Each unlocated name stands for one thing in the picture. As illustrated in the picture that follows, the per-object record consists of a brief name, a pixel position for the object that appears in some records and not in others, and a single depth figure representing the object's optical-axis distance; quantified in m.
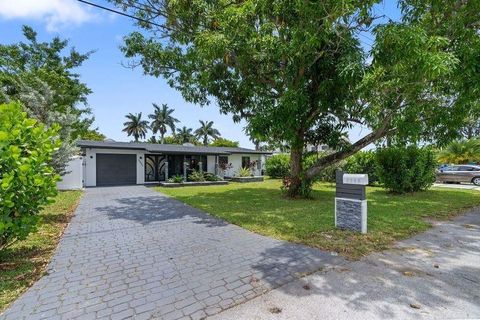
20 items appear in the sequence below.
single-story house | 18.25
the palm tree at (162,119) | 47.12
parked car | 19.48
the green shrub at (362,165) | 17.34
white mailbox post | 5.92
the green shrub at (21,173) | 3.69
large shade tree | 6.13
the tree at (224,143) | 47.59
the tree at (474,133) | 28.55
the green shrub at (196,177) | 19.21
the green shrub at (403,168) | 12.58
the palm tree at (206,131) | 52.12
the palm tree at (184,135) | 52.34
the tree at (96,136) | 37.33
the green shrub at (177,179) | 18.06
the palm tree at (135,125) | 47.69
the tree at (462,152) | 24.50
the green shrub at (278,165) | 24.73
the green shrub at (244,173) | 22.28
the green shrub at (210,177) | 19.98
